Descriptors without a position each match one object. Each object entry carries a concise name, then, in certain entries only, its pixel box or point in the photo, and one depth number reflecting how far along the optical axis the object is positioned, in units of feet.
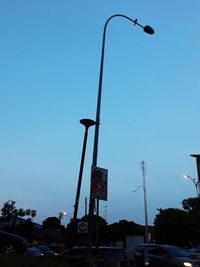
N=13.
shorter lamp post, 34.68
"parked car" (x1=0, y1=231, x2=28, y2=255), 25.78
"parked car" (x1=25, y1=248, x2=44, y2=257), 43.46
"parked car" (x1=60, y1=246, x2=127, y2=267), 27.96
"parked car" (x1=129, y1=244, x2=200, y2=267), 33.73
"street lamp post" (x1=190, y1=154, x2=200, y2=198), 73.77
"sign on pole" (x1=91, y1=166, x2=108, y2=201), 22.57
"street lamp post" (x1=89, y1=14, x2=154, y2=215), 23.11
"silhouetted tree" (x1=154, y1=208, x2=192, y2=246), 99.15
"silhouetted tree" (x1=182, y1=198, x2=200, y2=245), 97.62
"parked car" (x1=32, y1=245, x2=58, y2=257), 55.16
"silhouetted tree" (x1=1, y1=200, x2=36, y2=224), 120.03
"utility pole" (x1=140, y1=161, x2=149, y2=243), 102.19
